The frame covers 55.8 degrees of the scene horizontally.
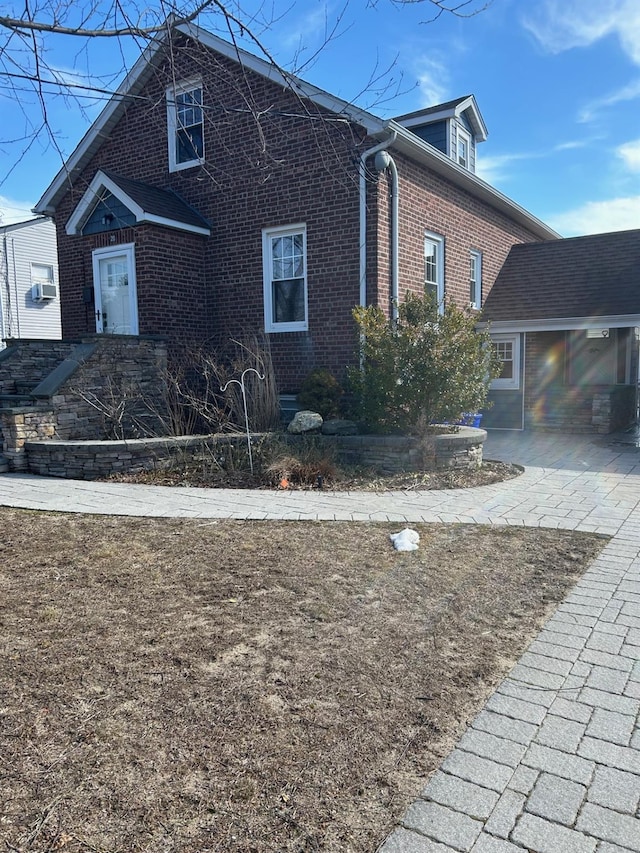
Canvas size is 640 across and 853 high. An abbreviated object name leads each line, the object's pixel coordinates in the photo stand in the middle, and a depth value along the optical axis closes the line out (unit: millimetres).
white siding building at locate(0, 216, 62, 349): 23500
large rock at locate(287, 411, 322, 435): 8945
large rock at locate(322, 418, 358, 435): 8906
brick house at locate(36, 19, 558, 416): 10445
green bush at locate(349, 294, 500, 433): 8320
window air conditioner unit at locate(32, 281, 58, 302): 24422
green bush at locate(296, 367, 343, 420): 9688
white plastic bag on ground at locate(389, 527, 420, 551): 5066
